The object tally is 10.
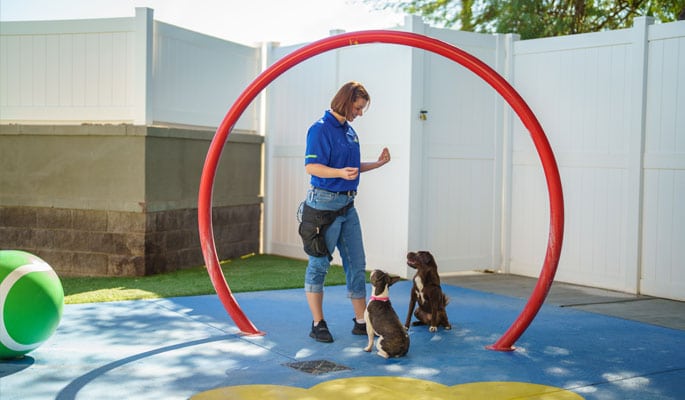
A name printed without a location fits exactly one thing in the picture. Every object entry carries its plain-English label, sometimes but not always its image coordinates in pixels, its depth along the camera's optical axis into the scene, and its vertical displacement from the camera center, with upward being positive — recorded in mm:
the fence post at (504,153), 9984 +311
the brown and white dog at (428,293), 6551 -1001
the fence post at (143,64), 9500 +1296
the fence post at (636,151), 8562 +315
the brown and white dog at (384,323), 5602 -1077
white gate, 9656 +160
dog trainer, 6082 -117
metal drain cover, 5262 -1324
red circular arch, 5766 +244
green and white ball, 5191 -917
